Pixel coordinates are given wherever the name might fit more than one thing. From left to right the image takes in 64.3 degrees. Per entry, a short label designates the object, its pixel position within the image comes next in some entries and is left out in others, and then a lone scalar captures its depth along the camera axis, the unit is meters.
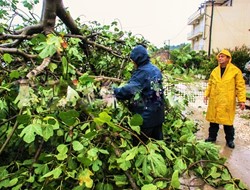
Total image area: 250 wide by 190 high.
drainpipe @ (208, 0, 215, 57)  21.10
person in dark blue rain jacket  2.02
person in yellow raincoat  3.16
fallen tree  1.26
